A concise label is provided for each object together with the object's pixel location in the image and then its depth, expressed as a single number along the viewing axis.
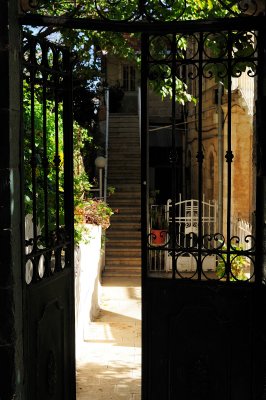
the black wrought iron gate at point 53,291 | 3.93
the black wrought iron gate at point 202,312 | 4.08
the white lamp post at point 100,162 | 17.00
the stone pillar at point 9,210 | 3.57
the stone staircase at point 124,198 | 13.95
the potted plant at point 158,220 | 13.36
